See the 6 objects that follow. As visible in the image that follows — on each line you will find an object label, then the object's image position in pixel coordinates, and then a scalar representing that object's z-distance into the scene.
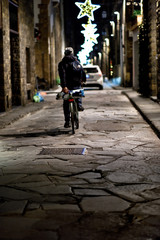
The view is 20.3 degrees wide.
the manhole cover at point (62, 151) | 7.28
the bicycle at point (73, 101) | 9.68
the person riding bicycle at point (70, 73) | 10.26
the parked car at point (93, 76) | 29.88
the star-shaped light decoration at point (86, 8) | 36.34
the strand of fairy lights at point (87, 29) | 36.41
